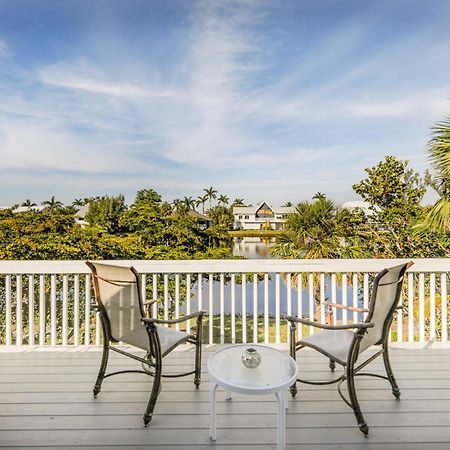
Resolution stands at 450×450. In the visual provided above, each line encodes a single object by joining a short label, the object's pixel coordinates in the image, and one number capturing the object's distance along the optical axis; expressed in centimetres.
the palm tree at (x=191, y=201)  5741
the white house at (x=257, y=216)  5319
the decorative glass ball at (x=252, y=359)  196
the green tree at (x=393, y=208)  1013
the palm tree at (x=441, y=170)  544
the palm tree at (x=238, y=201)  6750
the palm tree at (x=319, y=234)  1005
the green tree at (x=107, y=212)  1463
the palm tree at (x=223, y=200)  6639
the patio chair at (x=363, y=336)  204
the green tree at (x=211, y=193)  6506
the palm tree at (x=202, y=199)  6481
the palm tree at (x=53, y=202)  4790
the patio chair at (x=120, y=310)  234
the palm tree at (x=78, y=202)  5061
